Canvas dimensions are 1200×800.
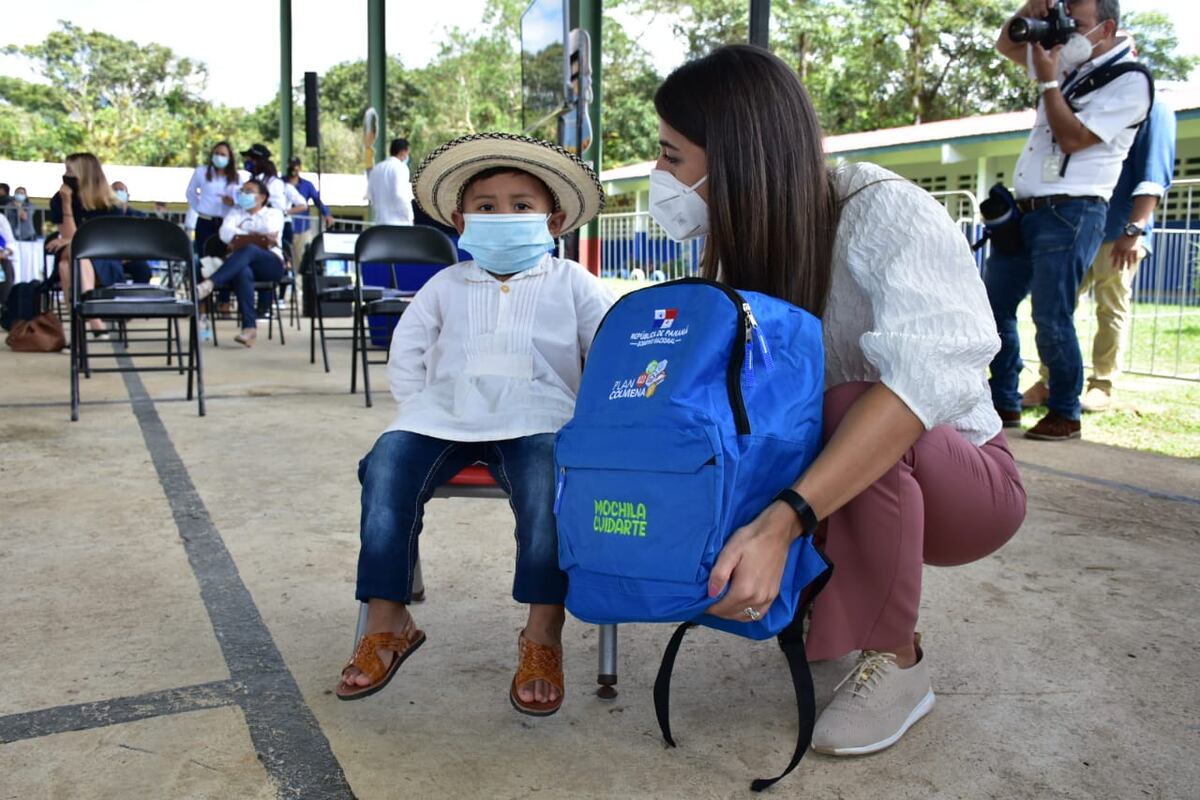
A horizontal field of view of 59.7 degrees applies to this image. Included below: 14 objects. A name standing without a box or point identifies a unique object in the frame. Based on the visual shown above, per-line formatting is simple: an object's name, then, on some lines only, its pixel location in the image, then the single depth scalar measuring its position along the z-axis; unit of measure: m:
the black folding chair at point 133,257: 4.69
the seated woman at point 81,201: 7.33
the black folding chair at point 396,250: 5.38
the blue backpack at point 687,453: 1.39
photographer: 3.98
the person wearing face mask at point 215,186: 9.48
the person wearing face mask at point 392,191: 8.05
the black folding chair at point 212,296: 8.36
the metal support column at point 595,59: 7.90
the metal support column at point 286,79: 15.22
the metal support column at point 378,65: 11.76
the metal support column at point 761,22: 4.16
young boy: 1.83
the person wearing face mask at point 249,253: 7.88
